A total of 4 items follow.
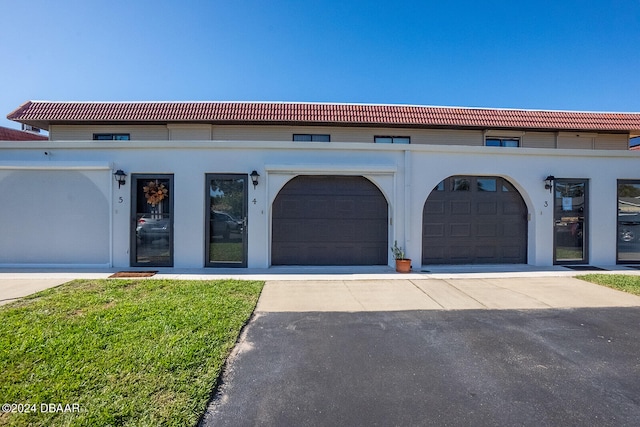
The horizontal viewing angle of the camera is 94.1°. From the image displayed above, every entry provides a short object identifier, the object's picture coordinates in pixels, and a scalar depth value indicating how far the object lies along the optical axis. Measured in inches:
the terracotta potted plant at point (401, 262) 287.4
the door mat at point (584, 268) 298.2
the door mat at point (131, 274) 259.9
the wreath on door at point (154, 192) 296.8
